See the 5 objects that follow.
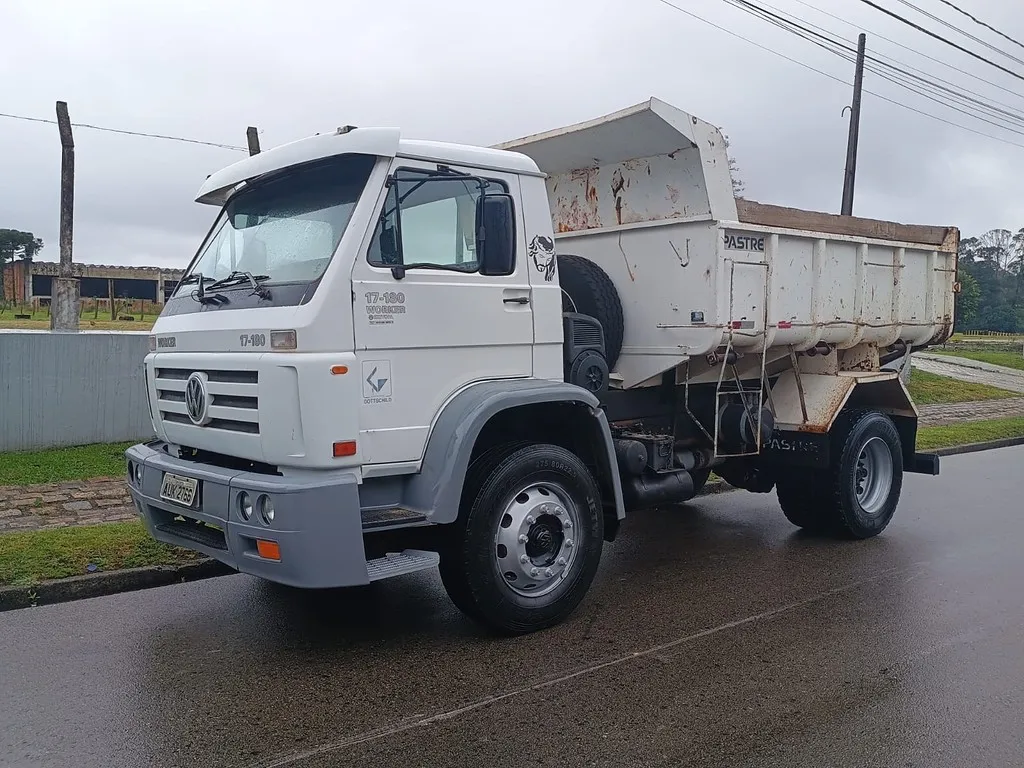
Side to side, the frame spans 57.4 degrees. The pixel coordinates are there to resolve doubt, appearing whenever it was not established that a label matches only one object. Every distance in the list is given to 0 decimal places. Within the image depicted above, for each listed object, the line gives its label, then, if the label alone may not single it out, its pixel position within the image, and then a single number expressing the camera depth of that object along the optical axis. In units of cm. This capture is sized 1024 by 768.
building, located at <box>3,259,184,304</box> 3139
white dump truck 455
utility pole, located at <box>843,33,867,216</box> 1869
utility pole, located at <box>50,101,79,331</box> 1064
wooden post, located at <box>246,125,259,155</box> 1095
